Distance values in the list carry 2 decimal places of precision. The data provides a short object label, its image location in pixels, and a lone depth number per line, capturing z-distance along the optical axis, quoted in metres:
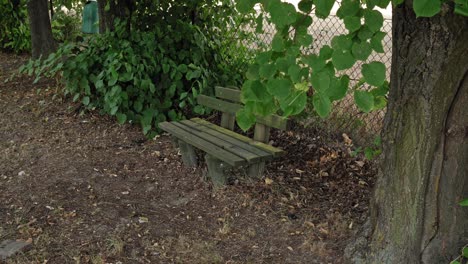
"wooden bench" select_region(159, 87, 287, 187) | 3.67
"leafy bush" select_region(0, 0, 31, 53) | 7.71
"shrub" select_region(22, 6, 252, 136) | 5.02
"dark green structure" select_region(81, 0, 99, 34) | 6.84
